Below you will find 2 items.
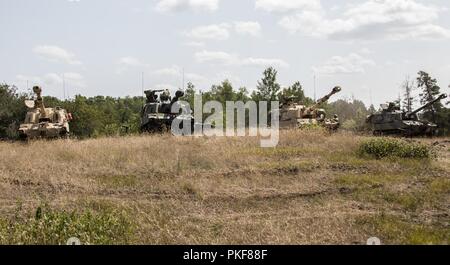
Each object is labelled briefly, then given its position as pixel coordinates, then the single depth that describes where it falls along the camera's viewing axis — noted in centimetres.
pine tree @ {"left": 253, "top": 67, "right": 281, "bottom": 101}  5181
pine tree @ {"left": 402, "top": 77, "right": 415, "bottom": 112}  4375
